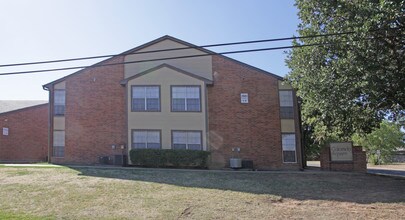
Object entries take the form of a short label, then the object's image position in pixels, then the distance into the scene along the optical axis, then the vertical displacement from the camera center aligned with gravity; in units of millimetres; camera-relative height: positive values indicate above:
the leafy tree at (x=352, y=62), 12961 +3213
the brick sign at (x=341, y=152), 22016 -691
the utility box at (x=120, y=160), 22828 -893
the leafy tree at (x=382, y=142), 37562 -303
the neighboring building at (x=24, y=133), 29703 +1226
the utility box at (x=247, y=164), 22766 -1322
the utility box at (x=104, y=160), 23414 -892
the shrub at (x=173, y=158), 21906 -810
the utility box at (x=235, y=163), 22500 -1227
